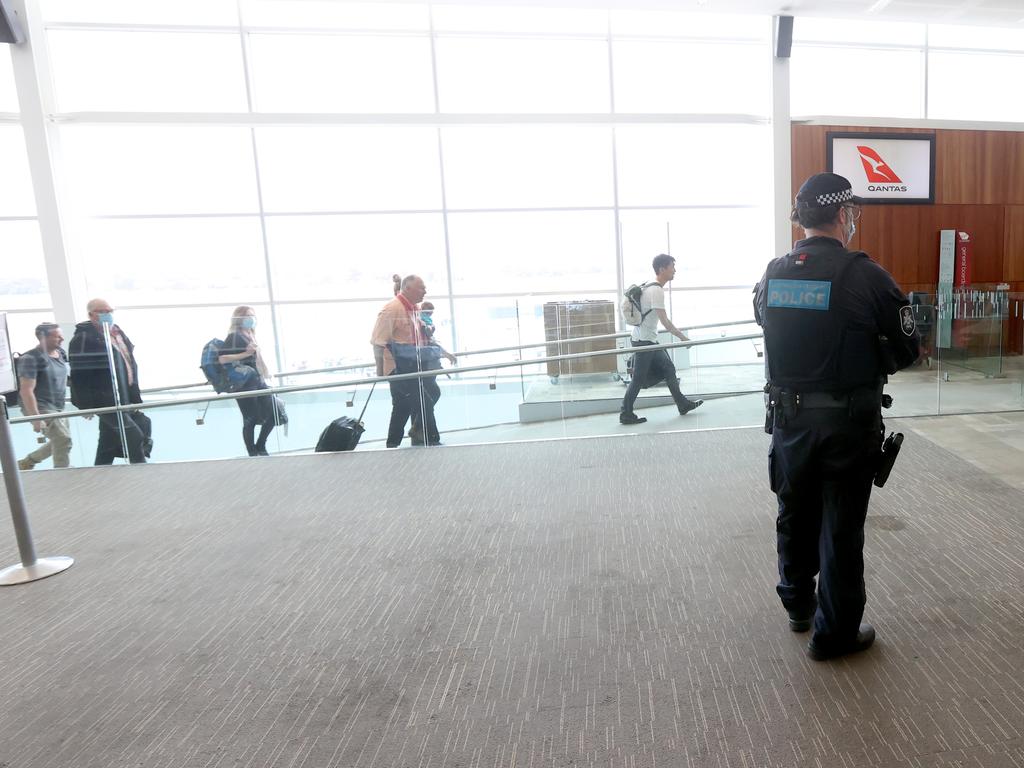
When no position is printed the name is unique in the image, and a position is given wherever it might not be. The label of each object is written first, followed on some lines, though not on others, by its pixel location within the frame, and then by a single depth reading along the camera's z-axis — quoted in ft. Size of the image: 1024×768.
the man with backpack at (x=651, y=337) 17.85
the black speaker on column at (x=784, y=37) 28.09
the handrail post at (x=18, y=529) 9.88
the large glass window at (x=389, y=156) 29.04
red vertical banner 30.62
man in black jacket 17.03
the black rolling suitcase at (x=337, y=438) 16.79
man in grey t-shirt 16.70
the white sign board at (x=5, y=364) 10.39
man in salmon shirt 17.03
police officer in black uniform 6.14
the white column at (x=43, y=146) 27.55
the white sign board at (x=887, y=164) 30.07
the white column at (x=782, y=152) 29.60
